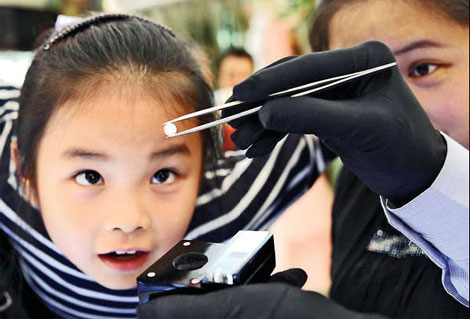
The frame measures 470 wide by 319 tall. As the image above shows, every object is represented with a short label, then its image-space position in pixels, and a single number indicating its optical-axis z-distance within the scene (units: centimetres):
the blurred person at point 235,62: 178
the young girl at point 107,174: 61
